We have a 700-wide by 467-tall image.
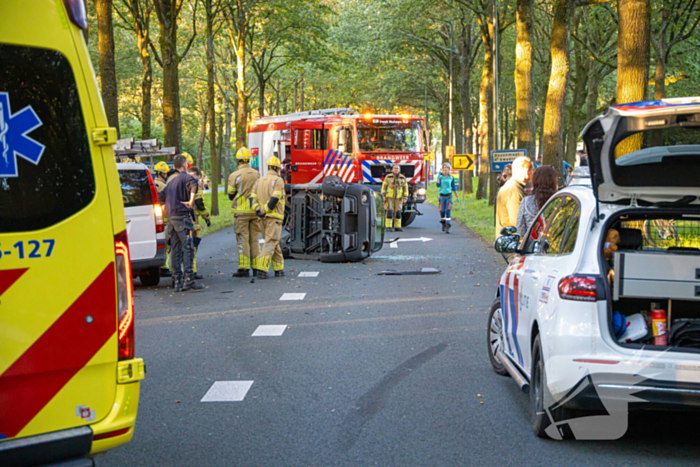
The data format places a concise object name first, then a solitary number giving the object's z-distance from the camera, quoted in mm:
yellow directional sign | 28686
